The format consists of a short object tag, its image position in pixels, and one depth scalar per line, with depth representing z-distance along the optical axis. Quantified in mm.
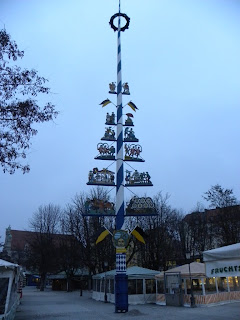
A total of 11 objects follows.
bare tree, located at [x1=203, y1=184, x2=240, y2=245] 31406
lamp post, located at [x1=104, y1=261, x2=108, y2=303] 26156
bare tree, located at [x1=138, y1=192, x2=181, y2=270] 34719
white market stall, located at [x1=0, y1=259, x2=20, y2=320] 10789
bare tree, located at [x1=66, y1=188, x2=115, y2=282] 36031
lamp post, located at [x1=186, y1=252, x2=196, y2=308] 19873
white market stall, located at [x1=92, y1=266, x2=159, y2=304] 24172
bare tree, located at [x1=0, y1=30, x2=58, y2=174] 8383
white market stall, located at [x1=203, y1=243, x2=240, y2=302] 7832
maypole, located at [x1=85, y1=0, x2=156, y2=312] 19578
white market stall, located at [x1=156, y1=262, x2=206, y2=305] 21031
